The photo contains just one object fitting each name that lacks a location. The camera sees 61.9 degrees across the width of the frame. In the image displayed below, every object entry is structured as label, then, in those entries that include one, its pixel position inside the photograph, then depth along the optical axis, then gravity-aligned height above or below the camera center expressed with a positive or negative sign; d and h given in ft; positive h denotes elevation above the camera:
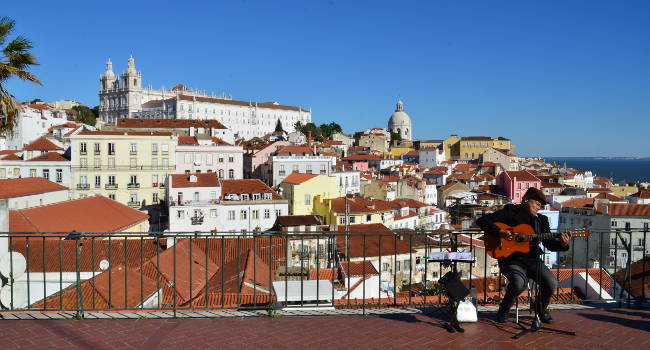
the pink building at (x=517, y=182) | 230.48 -12.33
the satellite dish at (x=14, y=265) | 22.03 -4.65
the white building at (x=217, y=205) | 124.88 -12.38
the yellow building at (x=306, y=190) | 148.66 -10.56
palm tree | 31.91 +4.92
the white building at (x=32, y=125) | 210.79 +10.50
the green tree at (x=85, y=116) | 324.31 +22.54
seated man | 19.84 -3.82
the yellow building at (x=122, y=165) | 143.02 -3.59
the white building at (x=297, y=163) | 184.34 -3.56
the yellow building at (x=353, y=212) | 134.51 -15.02
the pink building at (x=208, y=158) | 168.45 -1.86
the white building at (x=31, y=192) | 102.68 -8.26
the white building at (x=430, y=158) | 346.52 -2.96
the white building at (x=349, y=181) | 188.24 -10.00
